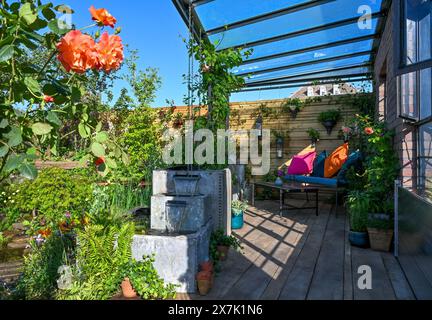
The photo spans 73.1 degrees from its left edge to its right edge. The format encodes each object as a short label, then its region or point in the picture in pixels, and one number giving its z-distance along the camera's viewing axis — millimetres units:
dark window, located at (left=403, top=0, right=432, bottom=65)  2305
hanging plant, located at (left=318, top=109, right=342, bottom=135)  6103
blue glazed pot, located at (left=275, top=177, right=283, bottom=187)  5004
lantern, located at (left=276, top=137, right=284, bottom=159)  6621
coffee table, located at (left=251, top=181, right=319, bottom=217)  4586
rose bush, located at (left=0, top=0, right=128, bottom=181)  727
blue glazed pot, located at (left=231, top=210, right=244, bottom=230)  3980
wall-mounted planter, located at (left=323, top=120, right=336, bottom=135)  6137
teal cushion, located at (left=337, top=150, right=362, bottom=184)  4930
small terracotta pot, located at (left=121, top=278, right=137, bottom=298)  2119
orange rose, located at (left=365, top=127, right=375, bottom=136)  3564
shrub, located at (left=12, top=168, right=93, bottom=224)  3066
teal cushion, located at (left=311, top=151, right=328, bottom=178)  5818
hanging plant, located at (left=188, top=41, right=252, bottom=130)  3658
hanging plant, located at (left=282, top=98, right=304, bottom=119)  6473
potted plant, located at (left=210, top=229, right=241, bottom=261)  2752
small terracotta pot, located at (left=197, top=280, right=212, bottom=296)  2145
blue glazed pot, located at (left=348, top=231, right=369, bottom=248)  3176
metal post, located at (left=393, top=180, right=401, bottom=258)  2805
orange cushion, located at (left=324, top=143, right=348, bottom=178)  5422
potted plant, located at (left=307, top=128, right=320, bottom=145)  6258
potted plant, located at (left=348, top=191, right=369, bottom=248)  3180
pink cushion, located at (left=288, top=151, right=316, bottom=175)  5984
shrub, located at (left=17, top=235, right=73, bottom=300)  2010
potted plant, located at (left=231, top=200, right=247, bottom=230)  3953
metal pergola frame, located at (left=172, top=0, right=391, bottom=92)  4051
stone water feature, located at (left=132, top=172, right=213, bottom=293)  2229
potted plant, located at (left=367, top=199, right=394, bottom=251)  3014
